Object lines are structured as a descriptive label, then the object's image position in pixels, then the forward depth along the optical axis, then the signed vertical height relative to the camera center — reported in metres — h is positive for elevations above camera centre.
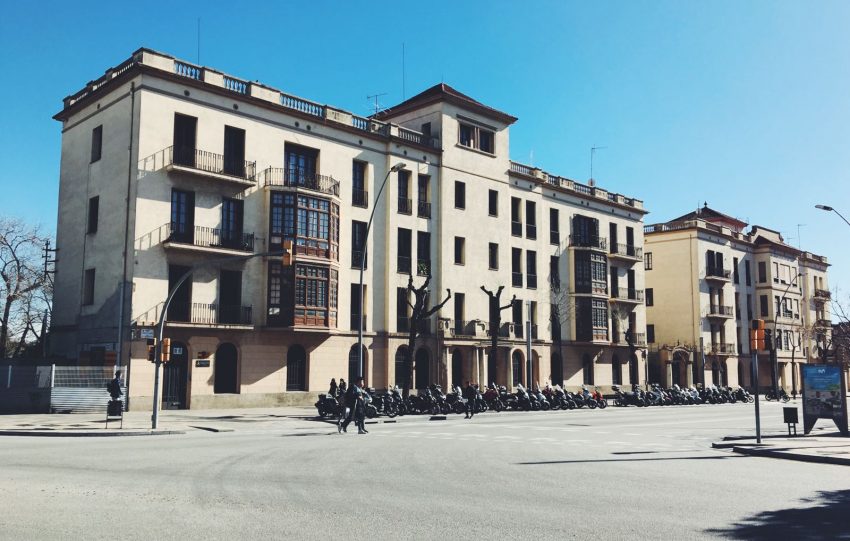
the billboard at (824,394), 21.38 -1.06
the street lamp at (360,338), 29.14 +0.74
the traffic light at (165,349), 23.25 +0.23
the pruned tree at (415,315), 34.76 +2.07
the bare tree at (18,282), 46.75 +4.79
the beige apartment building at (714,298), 67.10 +5.95
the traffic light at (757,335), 19.91 +0.63
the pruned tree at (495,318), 41.38 +2.22
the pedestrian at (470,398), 31.20 -1.76
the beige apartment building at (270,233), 32.31 +6.36
